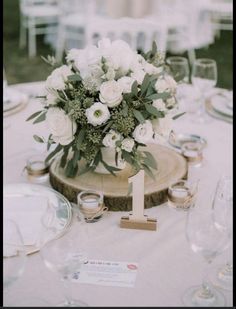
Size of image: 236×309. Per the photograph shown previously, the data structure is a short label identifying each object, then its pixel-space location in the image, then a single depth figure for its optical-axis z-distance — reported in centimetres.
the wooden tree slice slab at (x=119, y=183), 162
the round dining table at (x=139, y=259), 125
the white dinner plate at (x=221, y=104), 231
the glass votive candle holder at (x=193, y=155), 189
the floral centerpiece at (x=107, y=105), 154
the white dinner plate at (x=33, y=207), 148
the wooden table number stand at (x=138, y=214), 151
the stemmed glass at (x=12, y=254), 117
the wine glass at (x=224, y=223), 126
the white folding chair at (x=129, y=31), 509
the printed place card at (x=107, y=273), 129
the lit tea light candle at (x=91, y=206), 155
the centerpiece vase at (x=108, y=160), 170
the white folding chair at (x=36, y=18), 590
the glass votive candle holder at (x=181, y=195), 161
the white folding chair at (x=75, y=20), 512
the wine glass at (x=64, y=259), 117
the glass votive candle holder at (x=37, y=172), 181
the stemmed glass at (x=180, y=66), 223
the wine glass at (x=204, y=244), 123
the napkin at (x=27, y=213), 147
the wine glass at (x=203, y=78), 223
